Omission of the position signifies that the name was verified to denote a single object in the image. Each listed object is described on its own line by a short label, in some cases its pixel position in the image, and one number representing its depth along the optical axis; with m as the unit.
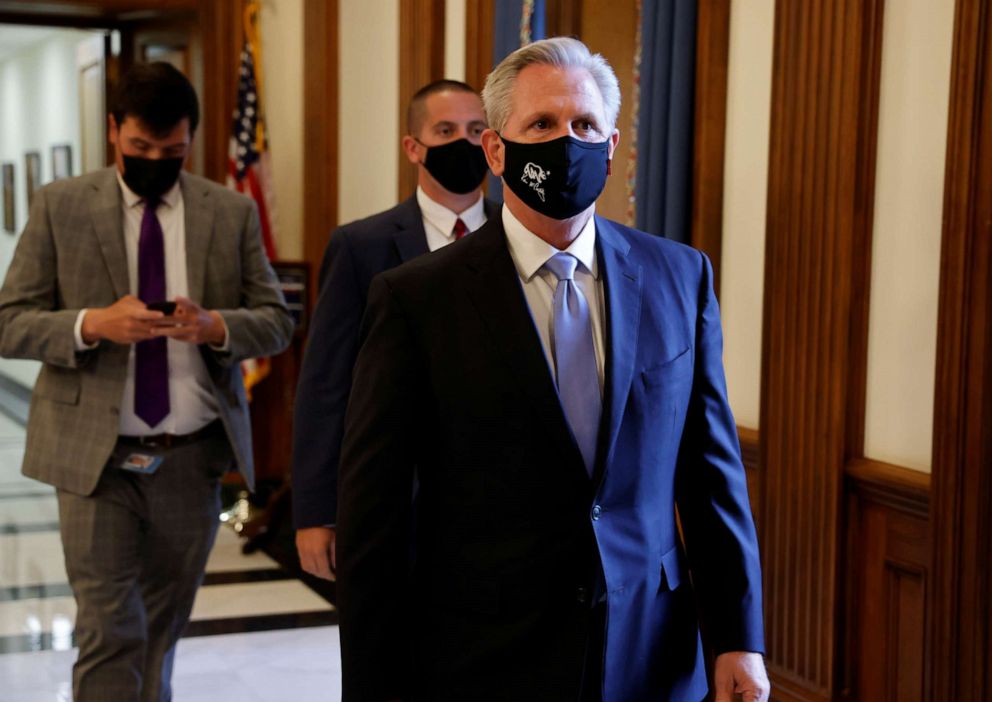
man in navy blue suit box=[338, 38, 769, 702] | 1.96
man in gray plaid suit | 3.29
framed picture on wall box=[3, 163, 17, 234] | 14.98
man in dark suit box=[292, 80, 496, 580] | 3.00
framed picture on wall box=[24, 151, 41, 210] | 14.34
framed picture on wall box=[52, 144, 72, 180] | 13.09
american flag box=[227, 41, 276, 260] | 7.74
